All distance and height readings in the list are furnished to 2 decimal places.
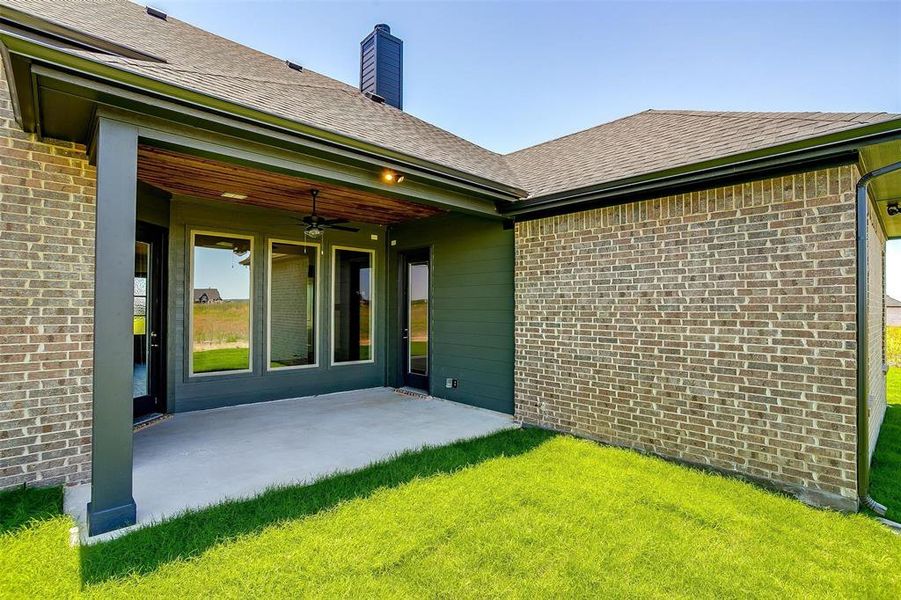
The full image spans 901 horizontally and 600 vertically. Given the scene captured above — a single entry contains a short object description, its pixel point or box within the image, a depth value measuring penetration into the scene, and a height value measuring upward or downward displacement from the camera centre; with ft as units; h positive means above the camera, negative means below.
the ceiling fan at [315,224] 18.89 +3.65
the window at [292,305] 22.24 -0.08
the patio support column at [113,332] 8.91 -0.62
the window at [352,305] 24.61 -0.09
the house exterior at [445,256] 9.78 +1.67
